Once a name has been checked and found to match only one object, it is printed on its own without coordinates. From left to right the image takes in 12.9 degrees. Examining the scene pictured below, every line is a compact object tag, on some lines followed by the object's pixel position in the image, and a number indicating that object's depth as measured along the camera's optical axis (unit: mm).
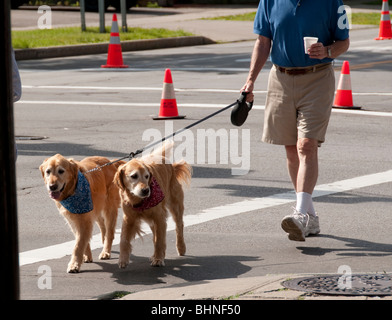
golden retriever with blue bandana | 12483
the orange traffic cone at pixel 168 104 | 25293
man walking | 13838
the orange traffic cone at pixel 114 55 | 38241
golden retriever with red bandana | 12609
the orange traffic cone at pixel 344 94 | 26652
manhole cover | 9995
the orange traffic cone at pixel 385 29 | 49541
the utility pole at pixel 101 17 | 47729
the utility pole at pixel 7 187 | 7215
